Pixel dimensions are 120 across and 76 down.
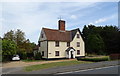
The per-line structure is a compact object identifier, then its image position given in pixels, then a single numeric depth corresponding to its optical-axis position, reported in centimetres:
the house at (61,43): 1873
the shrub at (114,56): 1589
